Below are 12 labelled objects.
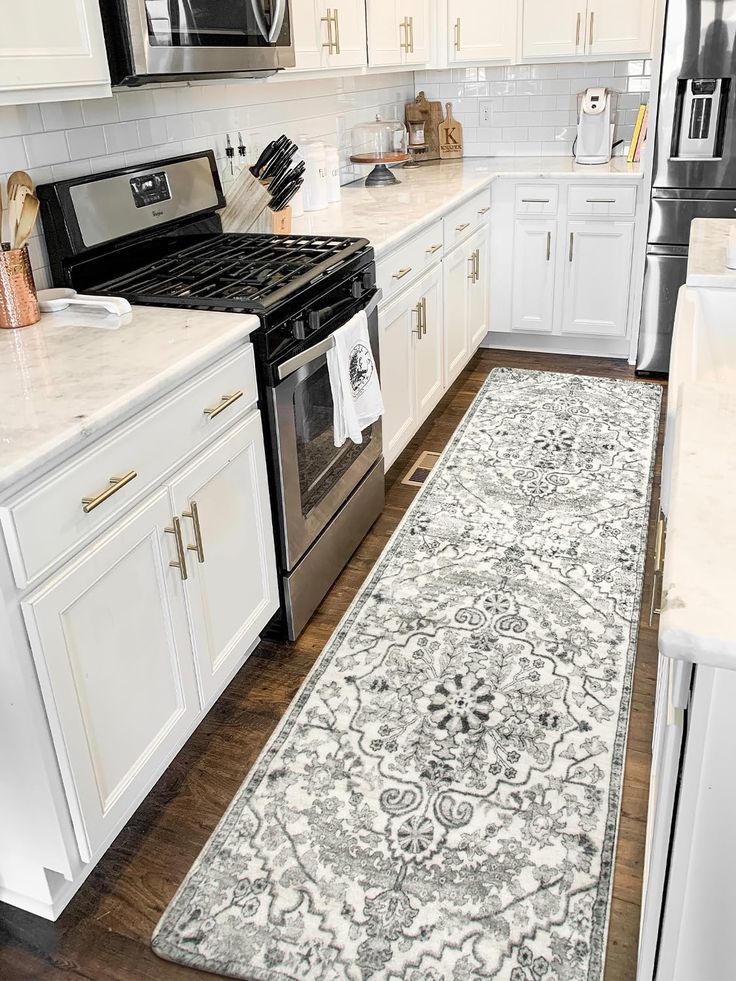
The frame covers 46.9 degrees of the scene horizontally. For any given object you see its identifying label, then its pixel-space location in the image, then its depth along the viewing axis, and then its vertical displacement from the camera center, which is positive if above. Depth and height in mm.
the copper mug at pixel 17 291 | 1820 -358
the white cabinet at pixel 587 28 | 3936 +254
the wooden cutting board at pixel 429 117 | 4625 -112
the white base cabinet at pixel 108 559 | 1361 -757
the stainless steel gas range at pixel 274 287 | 2074 -418
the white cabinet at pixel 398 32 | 3471 +255
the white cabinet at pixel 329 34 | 2828 +210
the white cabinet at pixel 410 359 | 2975 -907
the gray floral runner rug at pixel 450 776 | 1541 -1376
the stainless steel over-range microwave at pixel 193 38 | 1871 +150
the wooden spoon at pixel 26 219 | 1797 -205
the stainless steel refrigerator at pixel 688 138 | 3525 -222
